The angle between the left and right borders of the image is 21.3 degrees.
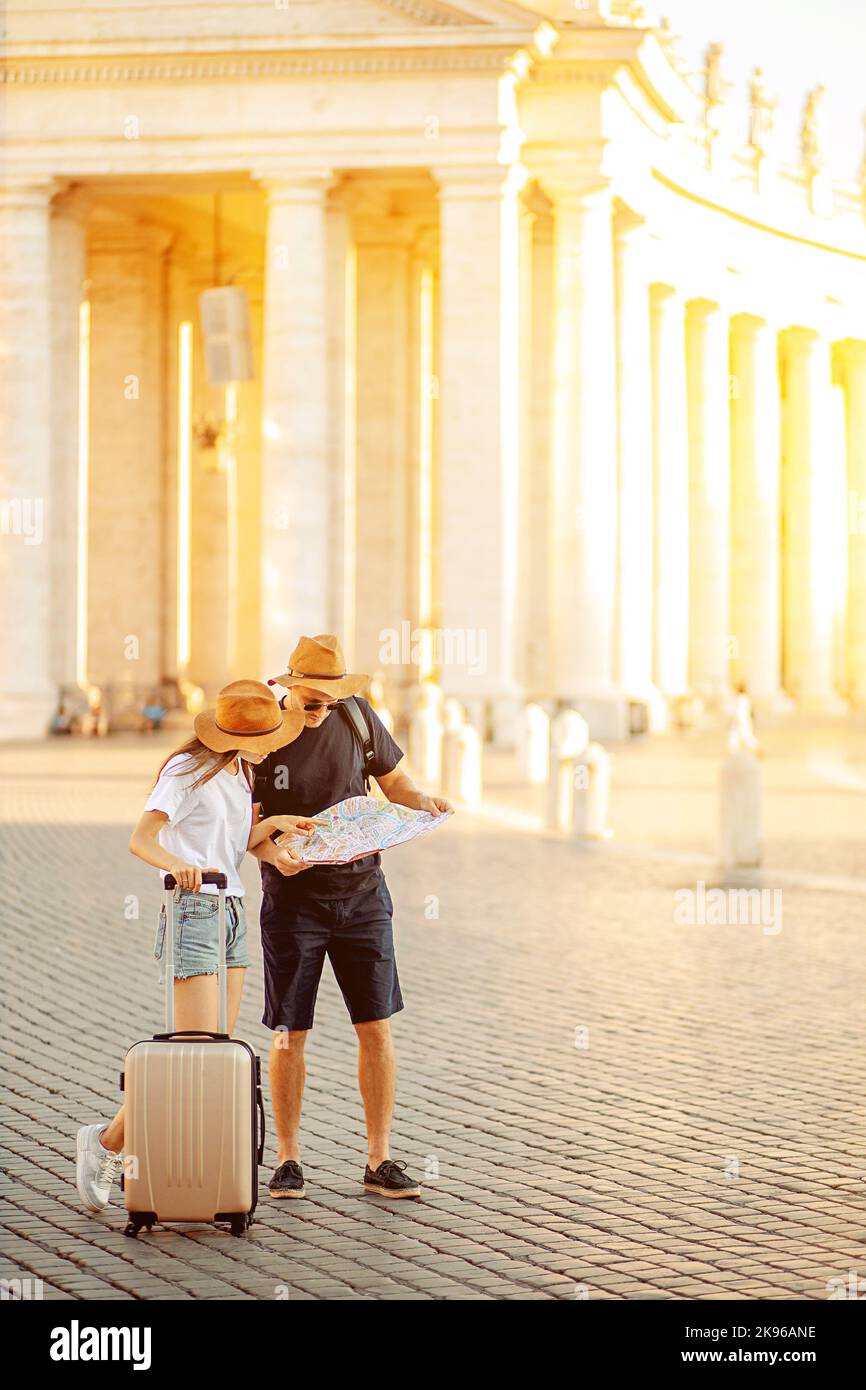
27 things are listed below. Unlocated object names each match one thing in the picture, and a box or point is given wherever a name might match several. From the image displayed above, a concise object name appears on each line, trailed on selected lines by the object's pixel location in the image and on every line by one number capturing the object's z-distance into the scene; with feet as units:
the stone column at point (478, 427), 152.76
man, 30.60
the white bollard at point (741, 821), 72.28
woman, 29.09
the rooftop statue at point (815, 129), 226.58
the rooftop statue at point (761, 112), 215.92
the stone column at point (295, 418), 155.94
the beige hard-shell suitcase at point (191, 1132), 27.61
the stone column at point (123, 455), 186.09
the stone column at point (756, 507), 212.02
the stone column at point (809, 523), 221.46
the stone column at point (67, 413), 163.02
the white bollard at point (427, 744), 115.44
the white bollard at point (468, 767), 100.27
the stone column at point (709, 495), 203.41
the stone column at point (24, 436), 159.53
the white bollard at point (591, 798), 82.48
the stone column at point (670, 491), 192.54
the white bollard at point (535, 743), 115.24
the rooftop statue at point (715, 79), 209.67
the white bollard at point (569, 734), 92.28
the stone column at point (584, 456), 156.66
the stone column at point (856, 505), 235.81
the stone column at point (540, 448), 173.99
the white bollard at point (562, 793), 85.46
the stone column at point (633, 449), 168.45
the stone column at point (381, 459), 180.96
